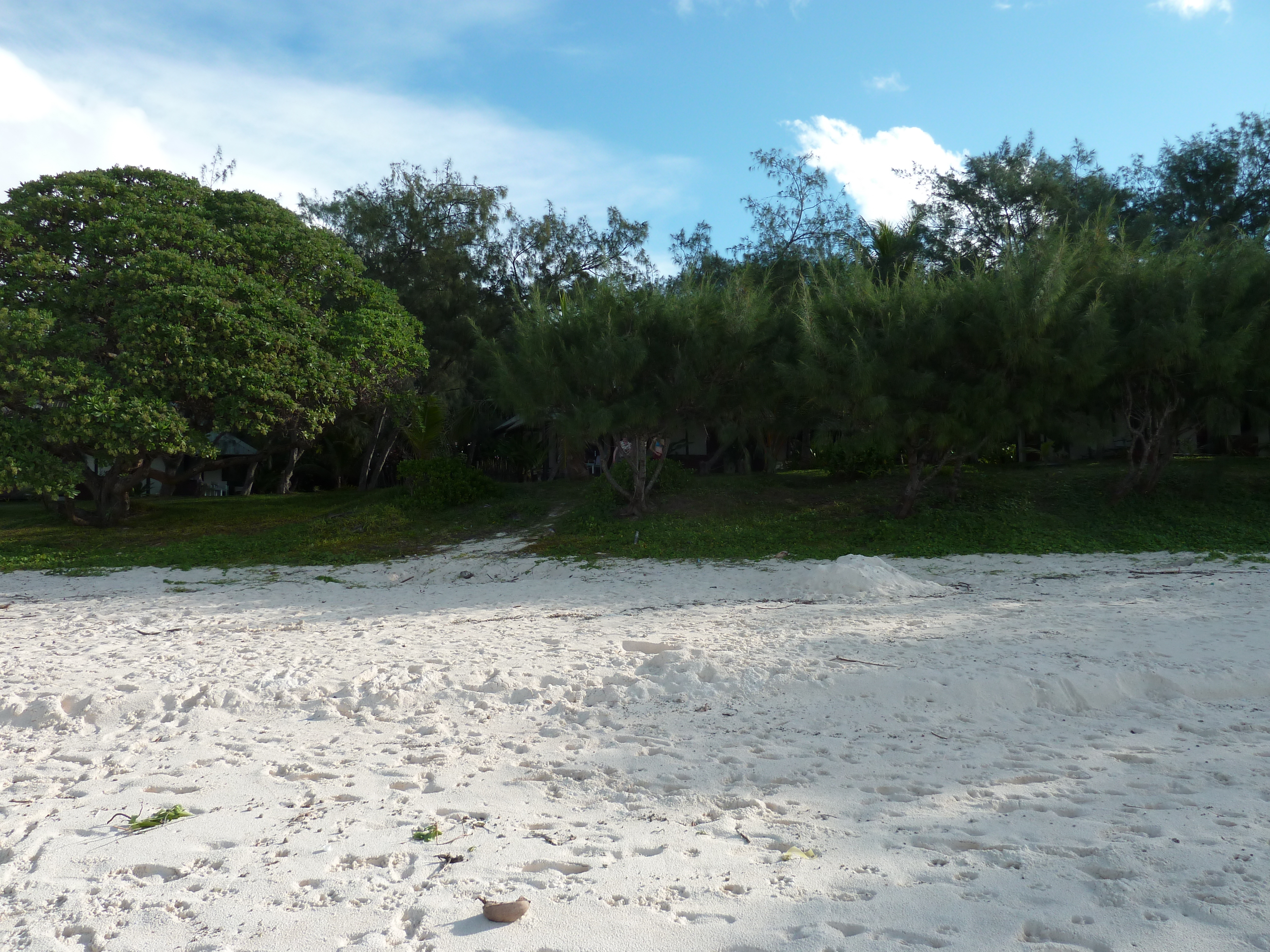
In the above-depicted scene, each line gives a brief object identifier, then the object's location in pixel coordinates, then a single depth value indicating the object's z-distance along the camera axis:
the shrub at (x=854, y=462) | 18.09
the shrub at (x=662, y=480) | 17.94
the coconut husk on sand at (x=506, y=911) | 3.10
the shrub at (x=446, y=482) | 18.44
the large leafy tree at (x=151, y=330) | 14.74
